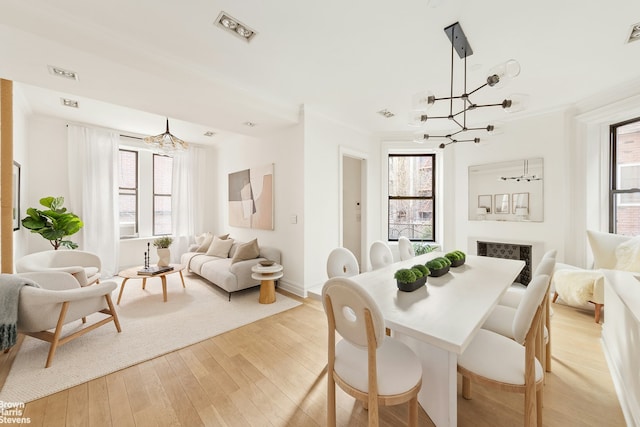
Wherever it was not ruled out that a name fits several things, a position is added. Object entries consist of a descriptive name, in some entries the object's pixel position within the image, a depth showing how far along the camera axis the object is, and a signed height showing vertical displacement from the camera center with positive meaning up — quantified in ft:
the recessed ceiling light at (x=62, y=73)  6.94 +4.05
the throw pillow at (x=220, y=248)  14.61 -2.20
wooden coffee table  10.80 -2.83
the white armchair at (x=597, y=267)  8.57 -2.22
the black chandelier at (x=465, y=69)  5.03 +2.80
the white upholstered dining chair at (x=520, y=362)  3.83 -2.58
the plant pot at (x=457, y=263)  7.71 -1.64
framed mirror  12.17 +1.05
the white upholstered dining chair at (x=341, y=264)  6.98 -1.52
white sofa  11.31 -2.85
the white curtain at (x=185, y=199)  17.84 +0.91
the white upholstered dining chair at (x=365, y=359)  3.59 -2.58
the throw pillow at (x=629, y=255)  8.29 -1.57
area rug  6.11 -4.10
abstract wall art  13.83 +0.83
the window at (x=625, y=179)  10.07 +1.31
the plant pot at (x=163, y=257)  12.29 -2.29
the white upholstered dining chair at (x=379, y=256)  8.60 -1.58
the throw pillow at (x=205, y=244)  15.96 -2.13
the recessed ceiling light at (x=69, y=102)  11.33 +5.14
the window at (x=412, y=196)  16.33 +0.97
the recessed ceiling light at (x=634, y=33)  6.51 +4.86
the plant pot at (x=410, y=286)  5.32 -1.64
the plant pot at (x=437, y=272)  6.52 -1.65
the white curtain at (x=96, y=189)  13.96 +1.31
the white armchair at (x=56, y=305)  6.29 -2.58
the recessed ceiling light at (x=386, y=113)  12.28 +4.98
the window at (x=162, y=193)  17.66 +1.32
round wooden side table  10.98 -3.10
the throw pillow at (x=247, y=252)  12.37 -2.07
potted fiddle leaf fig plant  11.48 -0.51
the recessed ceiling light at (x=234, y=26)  6.10 +4.80
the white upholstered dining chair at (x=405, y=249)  9.66 -1.52
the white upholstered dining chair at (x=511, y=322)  5.01 -2.60
